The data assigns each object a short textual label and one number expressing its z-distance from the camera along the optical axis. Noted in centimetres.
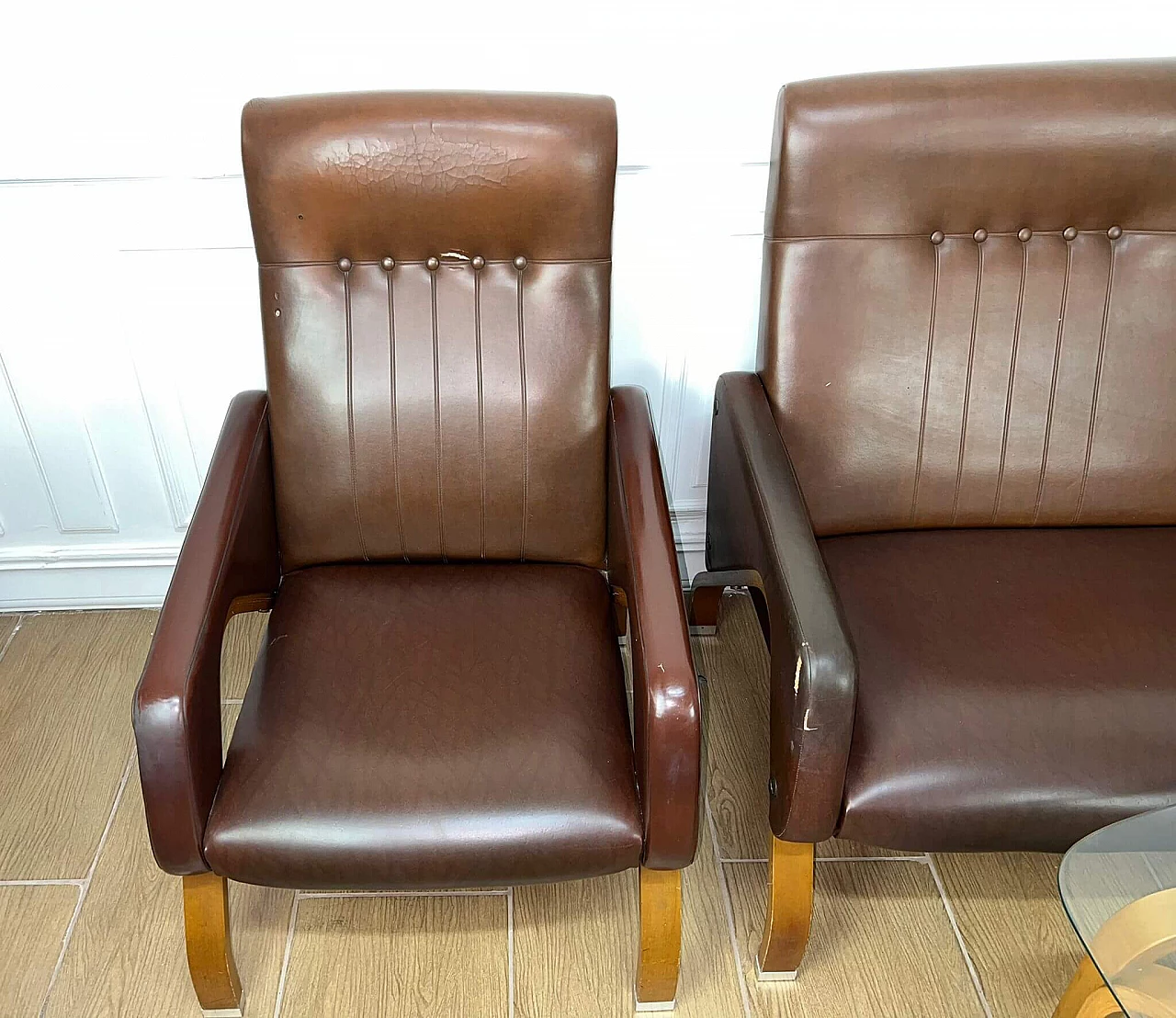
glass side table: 88
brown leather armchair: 107
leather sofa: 111
